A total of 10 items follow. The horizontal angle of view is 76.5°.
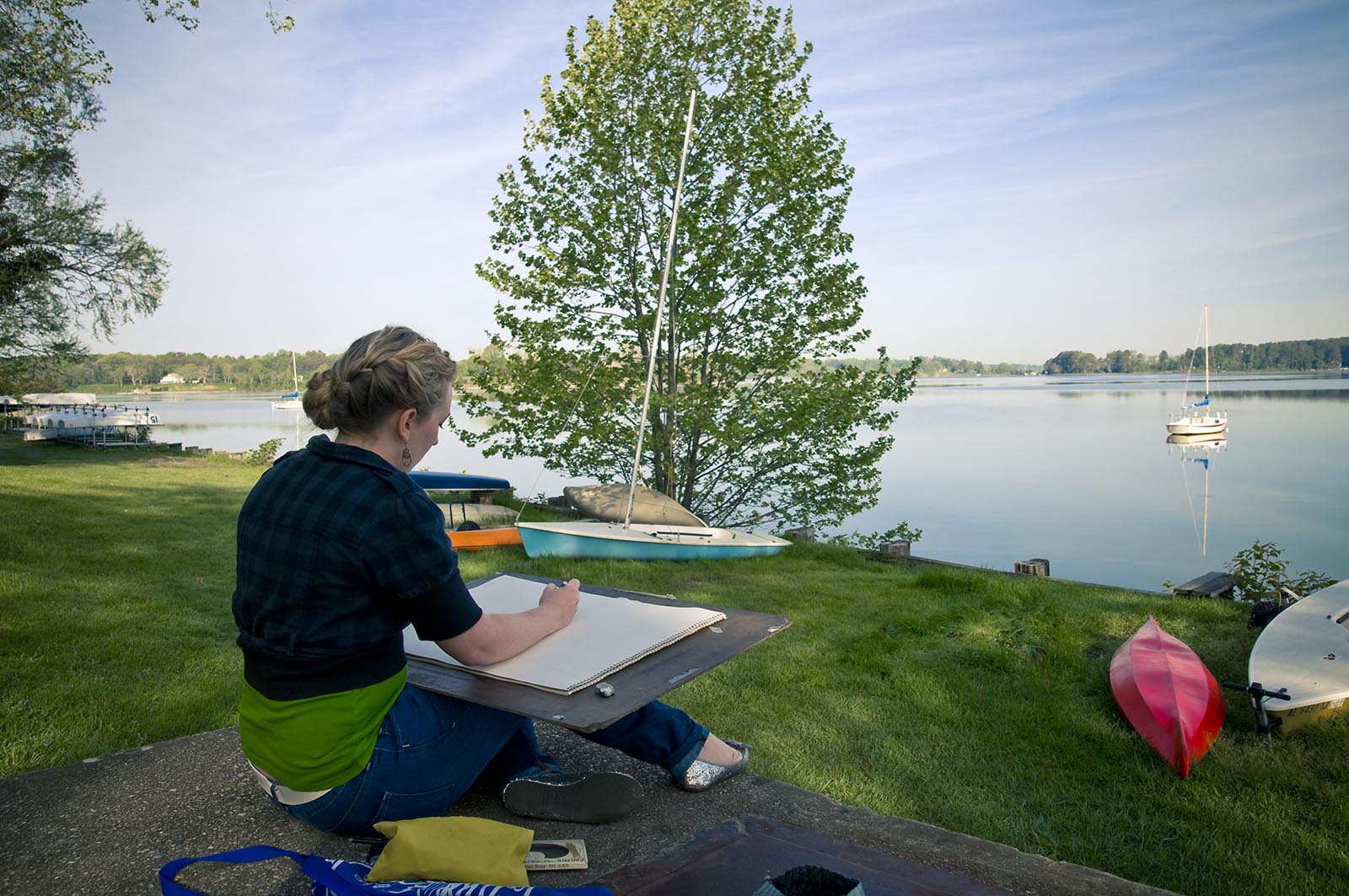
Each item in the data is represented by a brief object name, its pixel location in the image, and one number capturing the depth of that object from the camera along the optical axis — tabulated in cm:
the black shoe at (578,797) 249
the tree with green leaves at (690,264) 1003
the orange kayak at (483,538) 866
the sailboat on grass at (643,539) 830
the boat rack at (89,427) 2720
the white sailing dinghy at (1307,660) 375
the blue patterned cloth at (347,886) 171
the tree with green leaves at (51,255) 1660
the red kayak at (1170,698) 360
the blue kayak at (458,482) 1137
